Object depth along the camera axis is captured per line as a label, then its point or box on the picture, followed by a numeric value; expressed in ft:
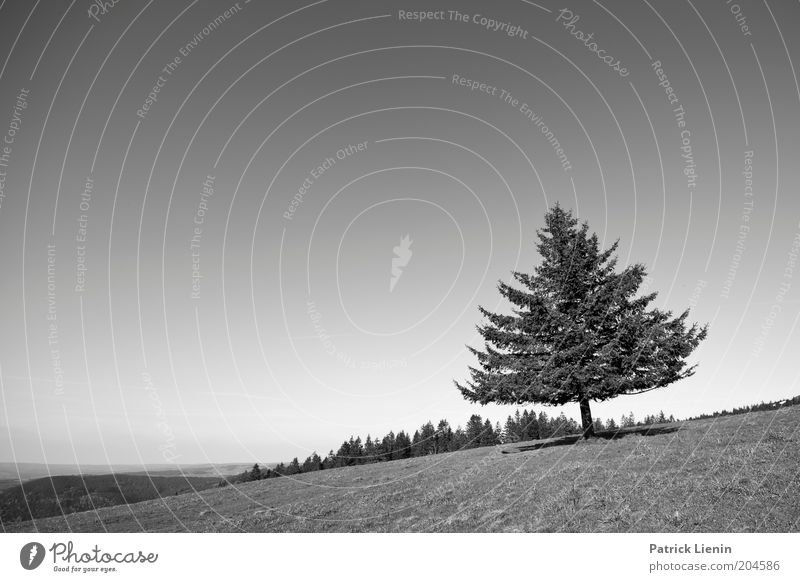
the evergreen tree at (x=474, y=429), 273.21
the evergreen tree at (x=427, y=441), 244.42
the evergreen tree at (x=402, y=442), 241.80
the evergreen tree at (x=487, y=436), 274.57
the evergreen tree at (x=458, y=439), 259.56
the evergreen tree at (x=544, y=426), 315.08
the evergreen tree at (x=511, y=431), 313.05
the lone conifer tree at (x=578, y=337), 51.52
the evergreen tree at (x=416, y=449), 238.48
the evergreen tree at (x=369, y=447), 252.32
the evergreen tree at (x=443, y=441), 234.40
